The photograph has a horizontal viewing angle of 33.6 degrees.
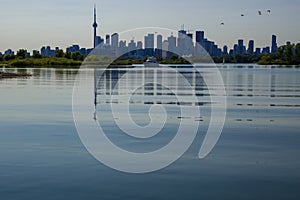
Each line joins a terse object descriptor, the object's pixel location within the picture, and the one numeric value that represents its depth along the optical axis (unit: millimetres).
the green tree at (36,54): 198750
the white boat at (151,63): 182275
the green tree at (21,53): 191875
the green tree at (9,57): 188125
